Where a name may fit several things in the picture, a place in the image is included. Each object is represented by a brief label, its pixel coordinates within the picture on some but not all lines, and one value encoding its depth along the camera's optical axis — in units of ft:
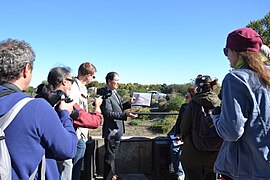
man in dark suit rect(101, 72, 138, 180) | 10.63
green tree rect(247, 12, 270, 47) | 59.65
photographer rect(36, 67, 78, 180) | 5.70
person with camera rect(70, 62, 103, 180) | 7.52
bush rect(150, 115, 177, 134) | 30.10
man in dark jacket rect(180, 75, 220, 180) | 7.85
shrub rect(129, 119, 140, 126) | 35.48
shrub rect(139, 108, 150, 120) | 40.96
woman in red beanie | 4.67
